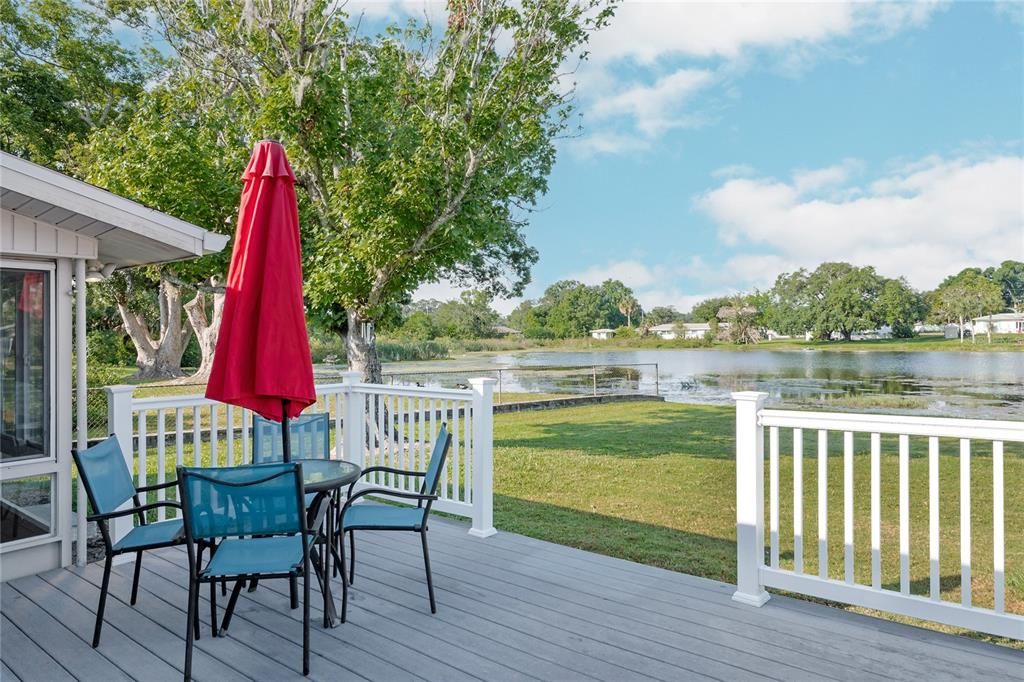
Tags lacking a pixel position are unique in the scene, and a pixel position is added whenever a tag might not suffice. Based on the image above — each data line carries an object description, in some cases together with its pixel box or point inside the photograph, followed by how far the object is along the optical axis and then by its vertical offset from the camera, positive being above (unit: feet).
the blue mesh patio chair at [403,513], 10.33 -2.91
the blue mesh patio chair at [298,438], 12.51 -1.91
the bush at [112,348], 42.31 -0.41
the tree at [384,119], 24.25 +8.82
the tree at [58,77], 41.50 +18.38
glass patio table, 9.53 -2.16
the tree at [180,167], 24.94 +6.97
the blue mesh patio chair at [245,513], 8.10 -2.18
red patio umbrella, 9.39 +0.44
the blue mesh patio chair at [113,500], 9.12 -2.37
